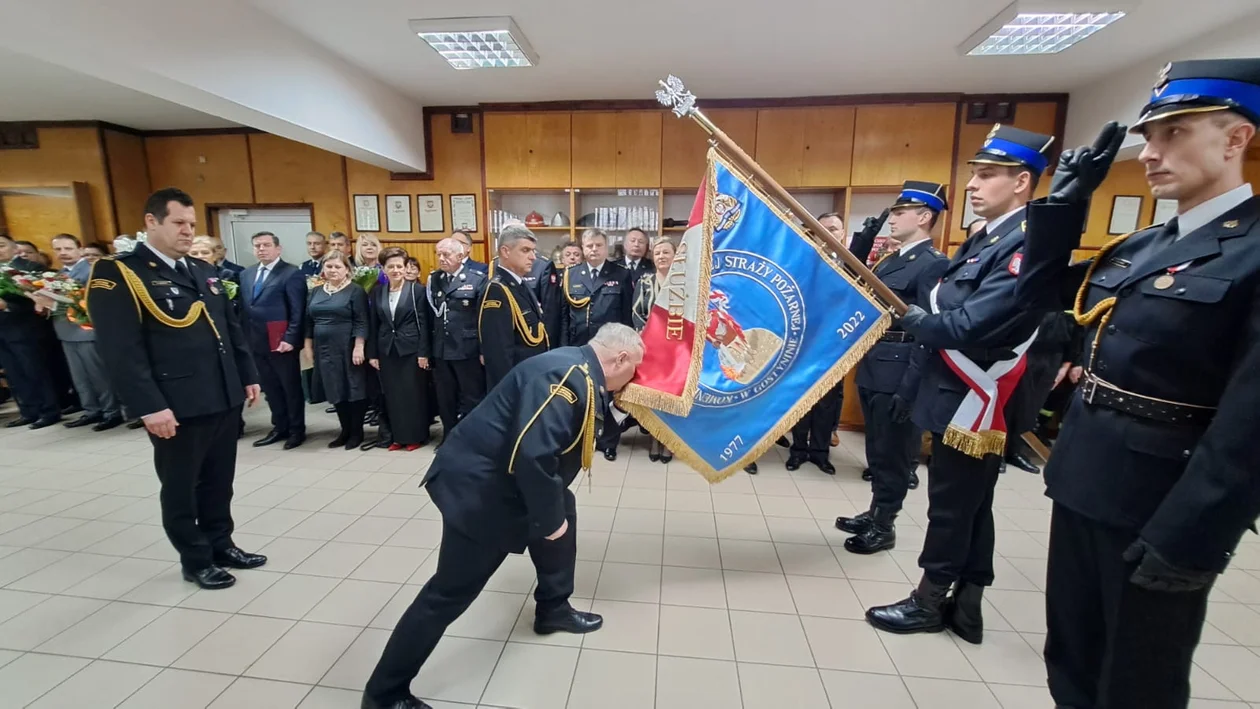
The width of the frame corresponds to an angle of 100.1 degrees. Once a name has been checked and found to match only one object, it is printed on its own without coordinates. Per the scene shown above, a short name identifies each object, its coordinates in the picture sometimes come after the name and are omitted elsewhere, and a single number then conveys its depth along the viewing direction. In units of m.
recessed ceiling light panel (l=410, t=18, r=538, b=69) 3.47
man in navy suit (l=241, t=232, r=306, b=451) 4.02
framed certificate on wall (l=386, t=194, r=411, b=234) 5.86
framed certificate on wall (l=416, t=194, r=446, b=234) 5.76
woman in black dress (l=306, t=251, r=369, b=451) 3.98
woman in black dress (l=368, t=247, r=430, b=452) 3.97
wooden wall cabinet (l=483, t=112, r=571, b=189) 5.33
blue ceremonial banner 2.01
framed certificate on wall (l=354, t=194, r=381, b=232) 5.92
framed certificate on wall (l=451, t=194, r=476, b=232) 5.68
